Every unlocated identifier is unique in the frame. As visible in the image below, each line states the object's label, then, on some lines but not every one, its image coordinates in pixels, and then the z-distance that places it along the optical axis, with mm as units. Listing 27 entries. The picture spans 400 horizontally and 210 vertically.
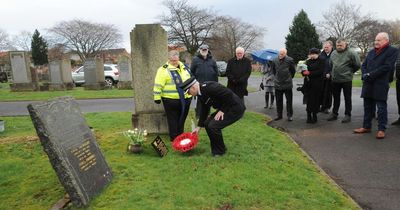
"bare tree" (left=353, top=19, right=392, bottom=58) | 53438
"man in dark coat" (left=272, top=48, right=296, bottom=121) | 9195
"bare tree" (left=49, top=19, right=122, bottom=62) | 70188
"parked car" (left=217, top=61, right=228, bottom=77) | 36650
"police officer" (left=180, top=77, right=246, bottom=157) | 5785
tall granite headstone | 7629
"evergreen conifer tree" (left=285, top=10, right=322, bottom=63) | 39938
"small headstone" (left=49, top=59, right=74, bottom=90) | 23156
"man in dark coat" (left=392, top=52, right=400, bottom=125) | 8188
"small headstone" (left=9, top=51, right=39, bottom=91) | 22250
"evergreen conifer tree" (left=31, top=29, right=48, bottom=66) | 72125
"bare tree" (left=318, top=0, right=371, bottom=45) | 56719
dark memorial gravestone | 4207
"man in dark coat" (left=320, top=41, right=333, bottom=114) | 9734
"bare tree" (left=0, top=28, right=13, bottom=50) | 65600
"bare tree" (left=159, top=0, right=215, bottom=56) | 54250
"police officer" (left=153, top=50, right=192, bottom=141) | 6911
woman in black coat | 8836
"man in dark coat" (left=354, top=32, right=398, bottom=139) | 7145
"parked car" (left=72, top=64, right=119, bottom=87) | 26250
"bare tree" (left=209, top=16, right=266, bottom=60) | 58562
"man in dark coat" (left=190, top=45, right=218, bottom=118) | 8992
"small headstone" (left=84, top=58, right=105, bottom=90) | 22281
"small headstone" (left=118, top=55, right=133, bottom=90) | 21766
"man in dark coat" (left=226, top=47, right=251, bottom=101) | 9453
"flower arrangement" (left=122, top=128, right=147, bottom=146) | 6547
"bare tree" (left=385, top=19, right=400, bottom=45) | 53125
